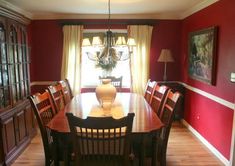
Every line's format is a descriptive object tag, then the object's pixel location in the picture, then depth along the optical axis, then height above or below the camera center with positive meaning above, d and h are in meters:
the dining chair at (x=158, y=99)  2.62 -0.47
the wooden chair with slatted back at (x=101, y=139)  1.56 -0.58
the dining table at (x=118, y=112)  1.95 -0.56
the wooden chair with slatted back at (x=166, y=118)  2.18 -0.61
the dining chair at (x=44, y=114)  2.18 -0.56
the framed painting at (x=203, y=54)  3.22 +0.14
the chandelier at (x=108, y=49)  2.72 +0.18
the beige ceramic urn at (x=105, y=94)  2.53 -0.37
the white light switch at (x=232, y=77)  2.67 -0.18
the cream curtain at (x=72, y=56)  4.64 +0.14
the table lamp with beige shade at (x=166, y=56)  4.46 +0.14
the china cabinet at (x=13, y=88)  2.79 -0.37
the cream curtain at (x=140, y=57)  4.66 +0.13
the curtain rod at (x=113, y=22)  4.63 +0.88
